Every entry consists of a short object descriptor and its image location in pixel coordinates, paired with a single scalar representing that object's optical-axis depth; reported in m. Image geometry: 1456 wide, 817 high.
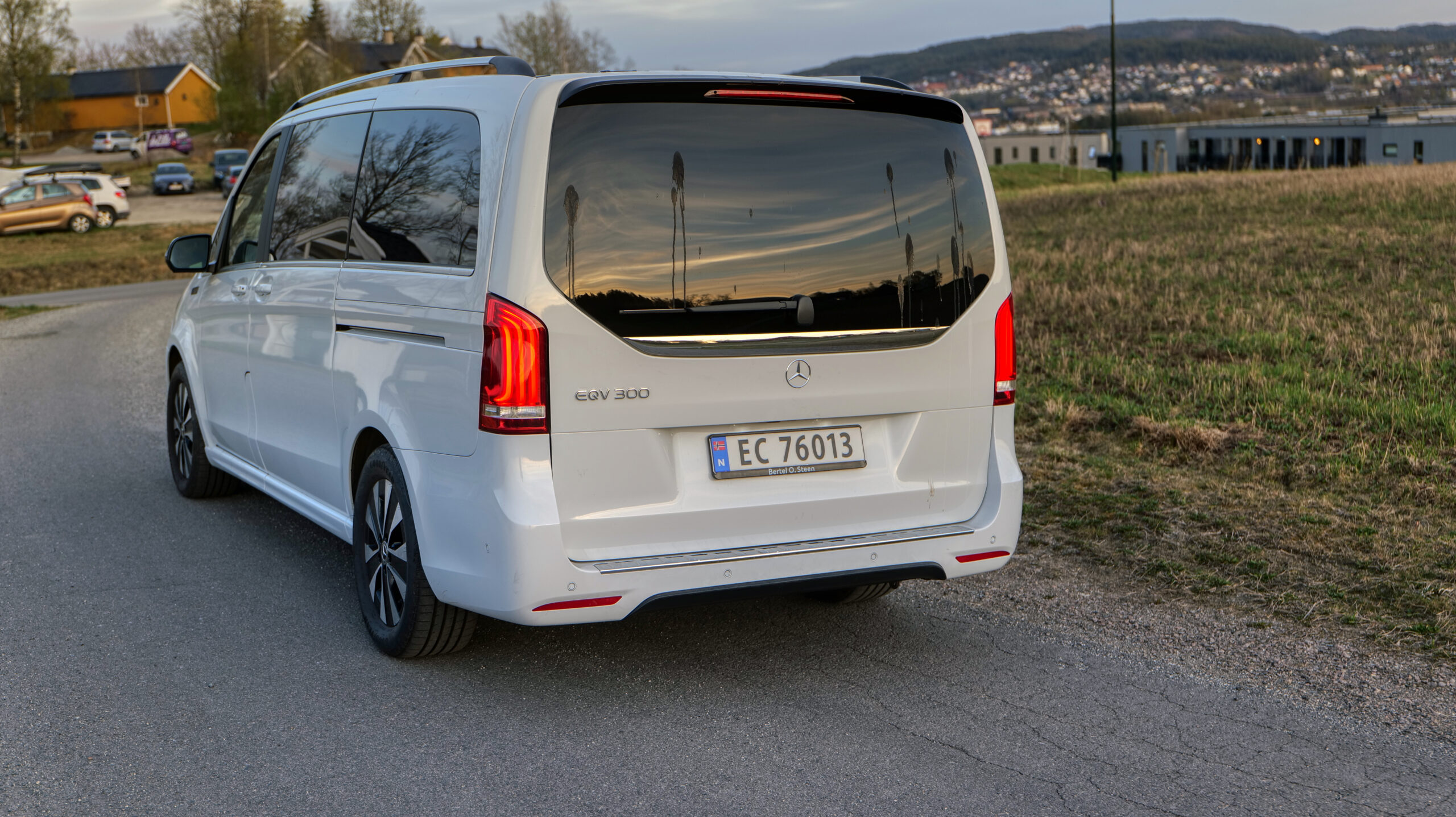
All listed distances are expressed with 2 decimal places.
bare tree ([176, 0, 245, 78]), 82.44
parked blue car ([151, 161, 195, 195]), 54.66
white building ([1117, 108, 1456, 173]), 92.00
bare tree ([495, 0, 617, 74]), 69.38
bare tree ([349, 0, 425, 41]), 84.75
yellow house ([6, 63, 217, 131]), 104.50
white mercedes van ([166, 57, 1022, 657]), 3.89
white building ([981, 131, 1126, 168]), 120.12
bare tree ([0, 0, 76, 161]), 69.75
